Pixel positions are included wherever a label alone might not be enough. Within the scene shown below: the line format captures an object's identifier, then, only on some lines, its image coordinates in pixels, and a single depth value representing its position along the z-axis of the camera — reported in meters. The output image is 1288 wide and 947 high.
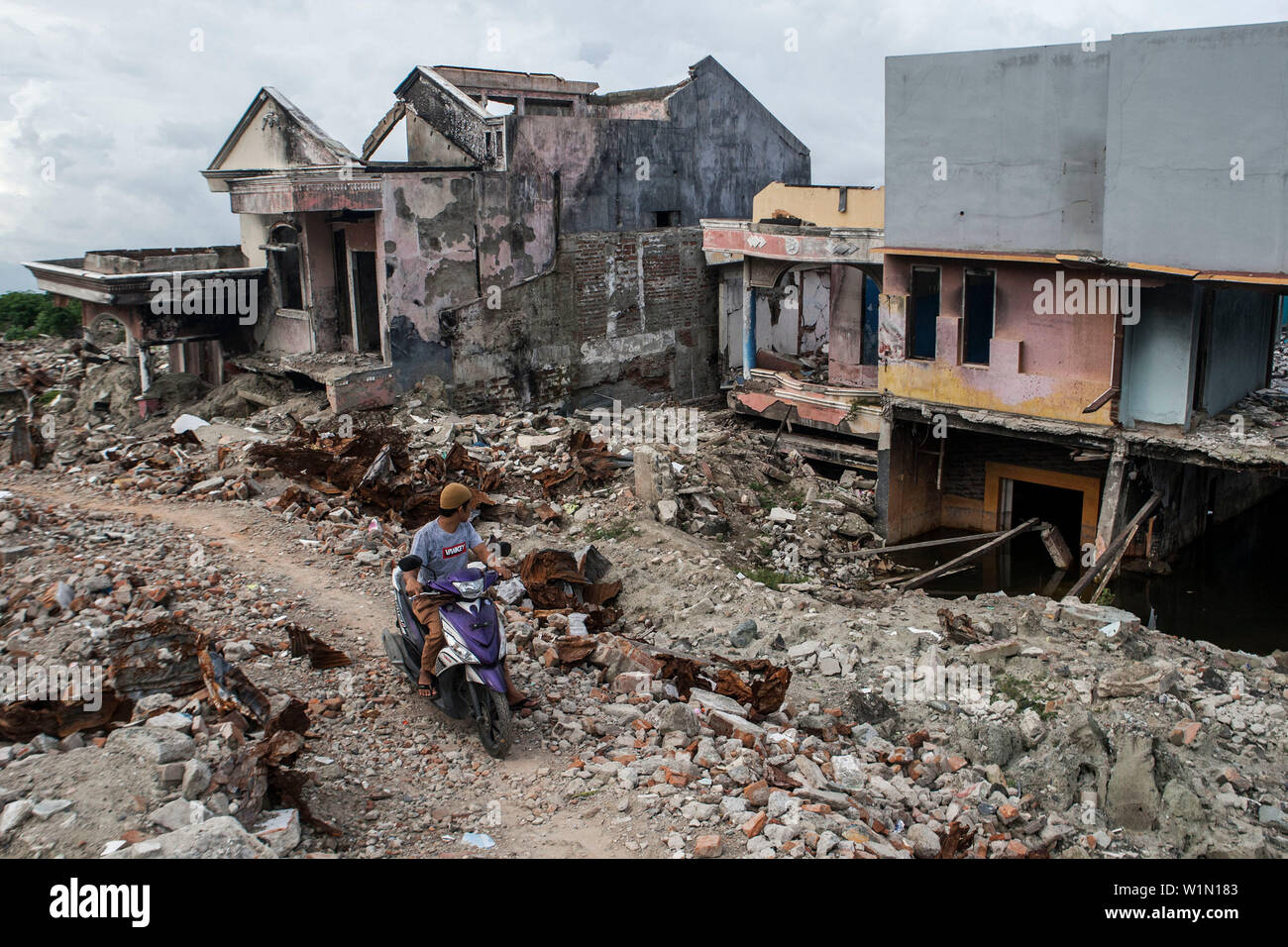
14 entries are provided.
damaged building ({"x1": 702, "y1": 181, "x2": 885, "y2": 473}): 17.48
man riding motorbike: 6.70
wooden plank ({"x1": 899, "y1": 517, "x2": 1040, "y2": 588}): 14.30
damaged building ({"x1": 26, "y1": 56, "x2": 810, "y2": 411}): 17.41
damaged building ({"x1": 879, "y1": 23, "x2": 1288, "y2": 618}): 11.98
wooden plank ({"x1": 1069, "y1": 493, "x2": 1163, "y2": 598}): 13.12
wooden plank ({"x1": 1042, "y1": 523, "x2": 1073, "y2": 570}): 15.67
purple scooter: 6.52
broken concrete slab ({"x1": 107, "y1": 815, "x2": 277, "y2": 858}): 4.29
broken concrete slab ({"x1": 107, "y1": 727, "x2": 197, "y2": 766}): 5.06
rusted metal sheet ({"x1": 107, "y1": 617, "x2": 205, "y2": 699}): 6.32
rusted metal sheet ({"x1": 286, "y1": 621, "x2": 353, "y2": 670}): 7.44
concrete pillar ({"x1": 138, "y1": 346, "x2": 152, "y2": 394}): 17.38
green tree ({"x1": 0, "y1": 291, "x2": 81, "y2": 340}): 23.39
